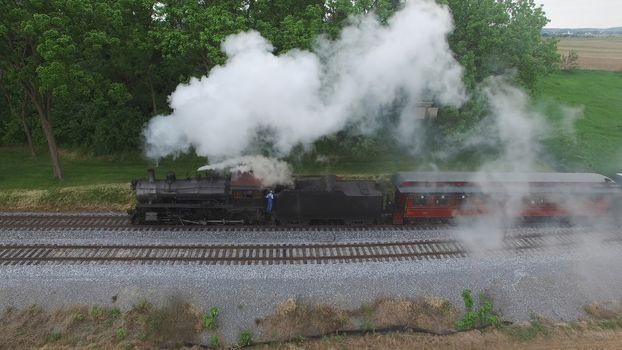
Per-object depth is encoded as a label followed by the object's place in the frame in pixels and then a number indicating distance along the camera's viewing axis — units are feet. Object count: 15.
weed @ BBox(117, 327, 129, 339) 35.99
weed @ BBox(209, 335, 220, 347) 35.09
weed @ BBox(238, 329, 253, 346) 35.24
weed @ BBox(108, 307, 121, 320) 38.14
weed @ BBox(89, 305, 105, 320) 38.04
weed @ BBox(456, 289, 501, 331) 37.60
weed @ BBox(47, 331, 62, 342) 35.63
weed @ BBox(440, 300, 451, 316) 39.30
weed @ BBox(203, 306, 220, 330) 36.81
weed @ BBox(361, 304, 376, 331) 37.37
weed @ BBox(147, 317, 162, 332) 36.75
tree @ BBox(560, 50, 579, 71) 170.68
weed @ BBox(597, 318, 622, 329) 38.52
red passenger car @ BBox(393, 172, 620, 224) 54.24
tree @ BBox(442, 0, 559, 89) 63.10
